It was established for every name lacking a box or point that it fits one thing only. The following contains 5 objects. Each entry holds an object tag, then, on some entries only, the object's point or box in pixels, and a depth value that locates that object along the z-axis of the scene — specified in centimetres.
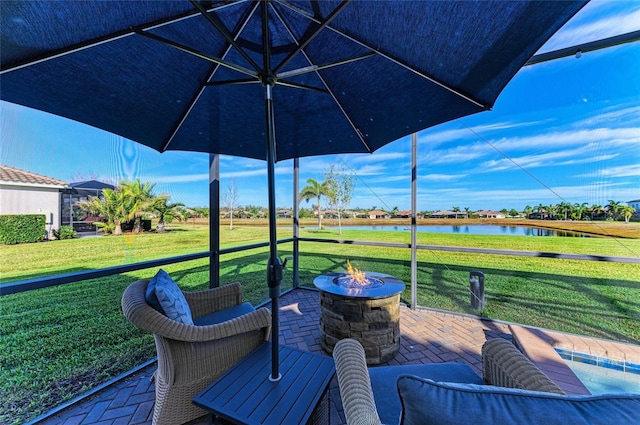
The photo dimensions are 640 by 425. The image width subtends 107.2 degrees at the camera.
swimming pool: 181
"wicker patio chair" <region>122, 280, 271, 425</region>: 153
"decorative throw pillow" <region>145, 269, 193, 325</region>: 166
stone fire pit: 248
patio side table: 123
